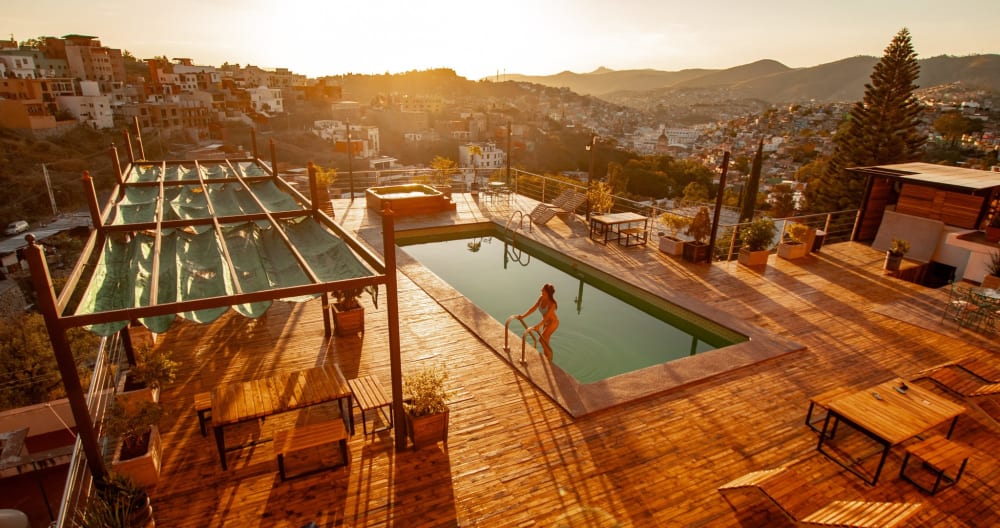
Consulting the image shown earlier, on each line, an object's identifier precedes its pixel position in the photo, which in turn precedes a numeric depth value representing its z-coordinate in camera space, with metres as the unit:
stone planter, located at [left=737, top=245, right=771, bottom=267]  9.43
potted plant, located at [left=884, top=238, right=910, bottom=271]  9.12
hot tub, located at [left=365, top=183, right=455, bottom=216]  13.00
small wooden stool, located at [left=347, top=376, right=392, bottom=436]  4.52
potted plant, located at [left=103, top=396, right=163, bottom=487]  3.82
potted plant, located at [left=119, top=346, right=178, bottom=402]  4.35
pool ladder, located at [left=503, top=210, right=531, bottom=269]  11.27
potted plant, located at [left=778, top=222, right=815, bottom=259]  9.89
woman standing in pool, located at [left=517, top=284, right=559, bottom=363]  5.78
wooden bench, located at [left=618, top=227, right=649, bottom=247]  10.73
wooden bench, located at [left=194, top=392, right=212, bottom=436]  4.37
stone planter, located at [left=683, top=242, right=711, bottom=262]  9.55
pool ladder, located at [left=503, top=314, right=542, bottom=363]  6.25
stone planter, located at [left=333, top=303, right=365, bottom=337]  6.48
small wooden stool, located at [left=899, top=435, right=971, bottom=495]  3.89
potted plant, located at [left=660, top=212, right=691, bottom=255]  9.82
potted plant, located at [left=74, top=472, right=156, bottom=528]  3.12
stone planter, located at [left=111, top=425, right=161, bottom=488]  3.82
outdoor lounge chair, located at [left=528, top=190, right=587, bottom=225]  12.45
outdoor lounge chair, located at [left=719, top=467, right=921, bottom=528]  3.26
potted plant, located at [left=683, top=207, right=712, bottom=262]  9.48
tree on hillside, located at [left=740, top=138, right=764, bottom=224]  24.97
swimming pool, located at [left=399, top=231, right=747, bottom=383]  7.22
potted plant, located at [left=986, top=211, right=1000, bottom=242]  8.76
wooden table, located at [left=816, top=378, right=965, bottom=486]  4.01
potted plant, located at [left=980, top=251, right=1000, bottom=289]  7.90
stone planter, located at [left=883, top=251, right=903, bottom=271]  9.15
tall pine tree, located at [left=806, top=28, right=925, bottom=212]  18.86
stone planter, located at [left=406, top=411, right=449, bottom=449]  4.36
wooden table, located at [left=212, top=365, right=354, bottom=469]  4.02
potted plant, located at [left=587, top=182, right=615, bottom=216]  11.70
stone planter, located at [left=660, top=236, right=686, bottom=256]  10.05
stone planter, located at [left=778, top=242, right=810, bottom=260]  9.91
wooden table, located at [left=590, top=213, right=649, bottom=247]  10.76
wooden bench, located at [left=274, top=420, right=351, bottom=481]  3.86
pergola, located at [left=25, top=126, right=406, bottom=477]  3.30
